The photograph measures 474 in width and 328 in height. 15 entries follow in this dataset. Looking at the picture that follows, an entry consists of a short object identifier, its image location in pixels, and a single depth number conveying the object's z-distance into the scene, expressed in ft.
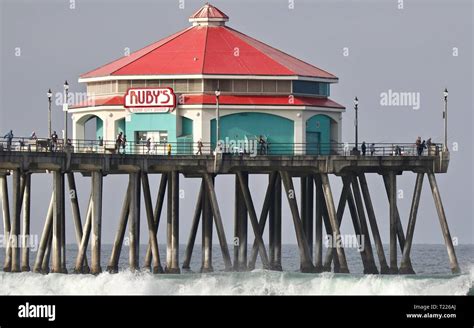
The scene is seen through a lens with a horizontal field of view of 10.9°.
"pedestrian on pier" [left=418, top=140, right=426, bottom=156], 393.70
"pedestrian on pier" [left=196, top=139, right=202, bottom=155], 389.80
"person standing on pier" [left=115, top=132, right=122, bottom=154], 384.88
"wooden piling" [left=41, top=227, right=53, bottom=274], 394.11
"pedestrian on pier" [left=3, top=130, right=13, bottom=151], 366.84
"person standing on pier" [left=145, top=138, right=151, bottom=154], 391.98
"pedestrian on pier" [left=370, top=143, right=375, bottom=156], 394.93
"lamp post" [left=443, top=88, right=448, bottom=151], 391.86
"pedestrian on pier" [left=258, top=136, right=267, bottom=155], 394.93
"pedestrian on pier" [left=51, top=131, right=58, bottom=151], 376.82
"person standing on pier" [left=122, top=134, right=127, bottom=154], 385.87
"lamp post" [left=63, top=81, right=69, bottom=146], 378.12
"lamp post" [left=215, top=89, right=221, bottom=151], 388.68
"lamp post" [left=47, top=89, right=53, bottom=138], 378.73
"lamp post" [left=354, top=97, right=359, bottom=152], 401.49
